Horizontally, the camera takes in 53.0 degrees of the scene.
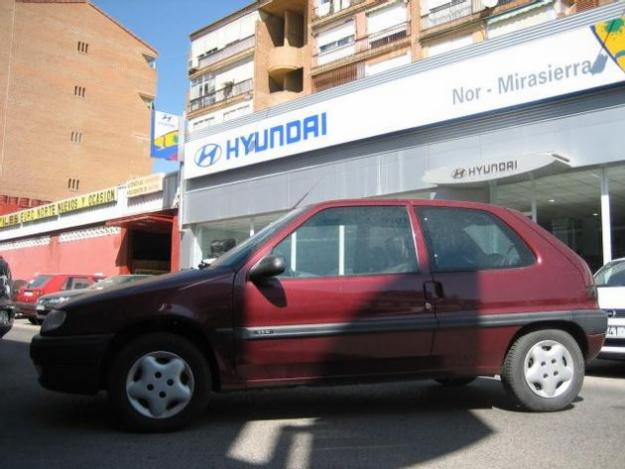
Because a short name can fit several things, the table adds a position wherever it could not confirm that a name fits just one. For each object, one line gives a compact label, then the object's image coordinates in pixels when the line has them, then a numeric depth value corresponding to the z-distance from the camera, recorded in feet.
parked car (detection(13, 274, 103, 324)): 55.77
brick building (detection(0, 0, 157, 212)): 158.61
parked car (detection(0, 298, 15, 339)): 24.32
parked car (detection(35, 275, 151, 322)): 47.37
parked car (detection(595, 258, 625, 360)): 23.38
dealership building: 41.68
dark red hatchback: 14.39
